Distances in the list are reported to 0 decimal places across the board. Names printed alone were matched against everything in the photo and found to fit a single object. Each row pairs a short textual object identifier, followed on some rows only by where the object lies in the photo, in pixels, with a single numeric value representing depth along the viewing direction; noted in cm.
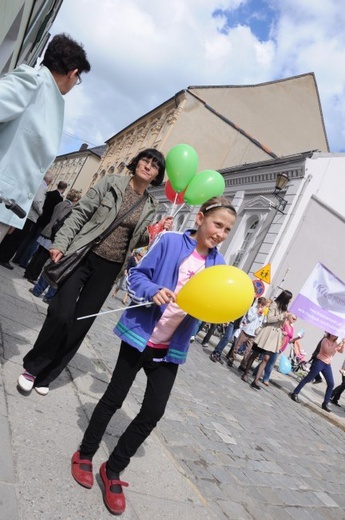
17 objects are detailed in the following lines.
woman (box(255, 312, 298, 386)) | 861
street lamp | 1397
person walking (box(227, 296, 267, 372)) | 905
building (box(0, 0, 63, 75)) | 606
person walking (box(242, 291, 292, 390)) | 812
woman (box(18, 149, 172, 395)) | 296
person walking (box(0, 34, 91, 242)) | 222
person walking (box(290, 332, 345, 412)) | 870
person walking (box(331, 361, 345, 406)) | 1094
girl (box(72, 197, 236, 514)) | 225
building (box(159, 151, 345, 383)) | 1433
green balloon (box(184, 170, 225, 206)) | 464
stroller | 1356
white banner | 1027
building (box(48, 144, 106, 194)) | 5091
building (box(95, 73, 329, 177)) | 2583
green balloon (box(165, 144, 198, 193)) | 469
